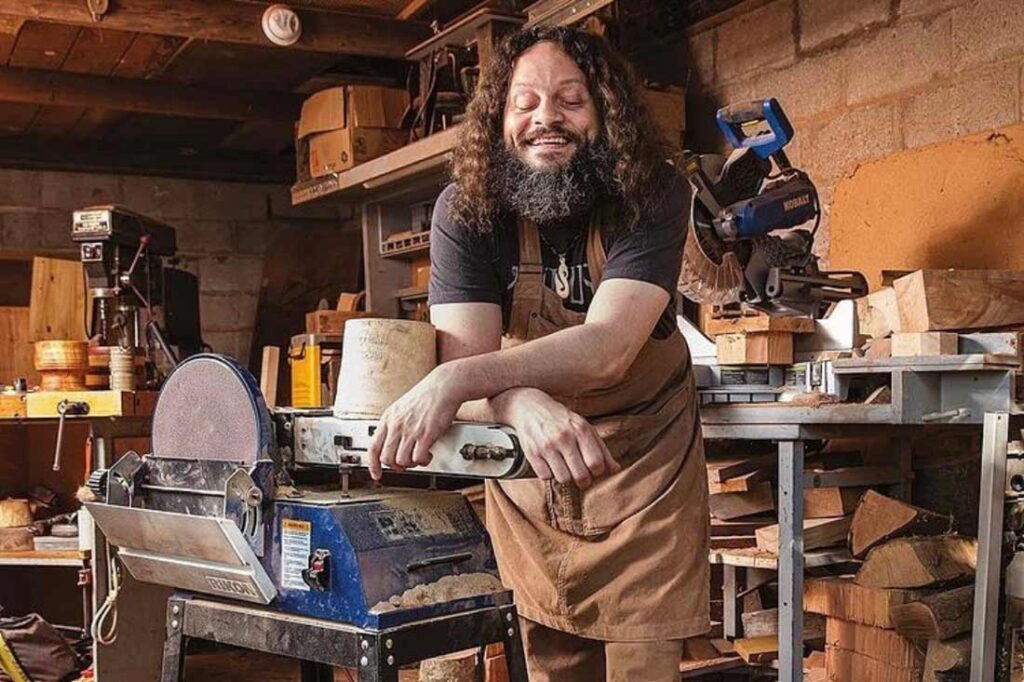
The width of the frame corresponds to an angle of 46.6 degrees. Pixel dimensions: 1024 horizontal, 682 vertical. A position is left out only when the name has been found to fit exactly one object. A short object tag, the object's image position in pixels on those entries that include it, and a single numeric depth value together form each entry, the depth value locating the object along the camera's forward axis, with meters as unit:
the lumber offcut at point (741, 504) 2.88
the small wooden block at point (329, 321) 4.61
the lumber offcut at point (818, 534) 2.69
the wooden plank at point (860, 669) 2.54
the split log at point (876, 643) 2.53
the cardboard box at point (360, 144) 4.51
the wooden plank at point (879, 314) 2.50
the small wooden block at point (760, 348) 2.55
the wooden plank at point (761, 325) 2.52
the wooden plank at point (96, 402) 3.32
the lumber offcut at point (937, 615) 2.45
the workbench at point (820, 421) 2.24
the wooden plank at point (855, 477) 2.68
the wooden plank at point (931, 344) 2.35
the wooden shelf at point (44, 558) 3.53
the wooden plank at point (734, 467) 2.86
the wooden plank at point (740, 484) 2.85
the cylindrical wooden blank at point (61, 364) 3.48
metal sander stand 1.45
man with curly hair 1.86
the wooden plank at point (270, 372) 4.82
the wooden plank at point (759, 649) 2.76
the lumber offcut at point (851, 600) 2.54
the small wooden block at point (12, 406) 3.43
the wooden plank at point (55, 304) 4.23
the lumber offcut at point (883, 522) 2.63
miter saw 2.59
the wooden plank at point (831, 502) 2.80
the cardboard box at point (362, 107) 4.48
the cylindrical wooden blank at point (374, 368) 1.57
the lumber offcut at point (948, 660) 2.44
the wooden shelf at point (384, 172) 3.94
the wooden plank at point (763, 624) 2.81
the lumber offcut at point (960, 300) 2.39
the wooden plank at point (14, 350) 5.43
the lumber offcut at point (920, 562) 2.51
